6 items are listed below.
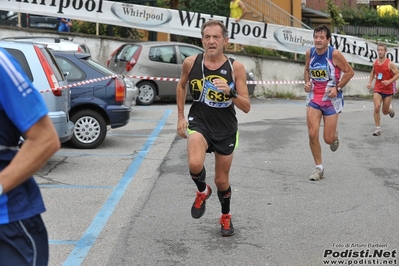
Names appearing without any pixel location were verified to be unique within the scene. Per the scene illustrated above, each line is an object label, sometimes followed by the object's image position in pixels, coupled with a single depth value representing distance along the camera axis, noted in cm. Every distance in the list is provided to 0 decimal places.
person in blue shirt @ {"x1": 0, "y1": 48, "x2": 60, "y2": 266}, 293
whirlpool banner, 2316
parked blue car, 1226
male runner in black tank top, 659
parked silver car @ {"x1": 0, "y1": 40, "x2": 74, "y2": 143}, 958
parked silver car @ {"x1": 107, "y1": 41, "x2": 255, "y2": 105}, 1959
